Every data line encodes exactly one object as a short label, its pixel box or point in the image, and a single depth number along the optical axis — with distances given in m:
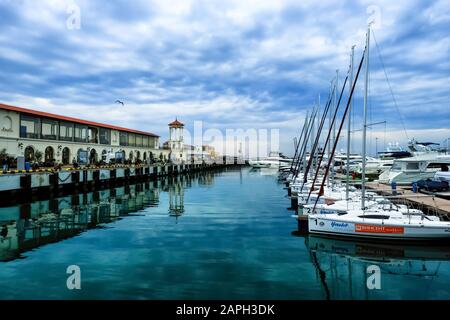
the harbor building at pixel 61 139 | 44.16
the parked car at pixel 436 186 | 30.67
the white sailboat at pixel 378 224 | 15.86
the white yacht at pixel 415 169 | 38.91
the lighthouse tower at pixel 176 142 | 101.50
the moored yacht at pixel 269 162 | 115.57
